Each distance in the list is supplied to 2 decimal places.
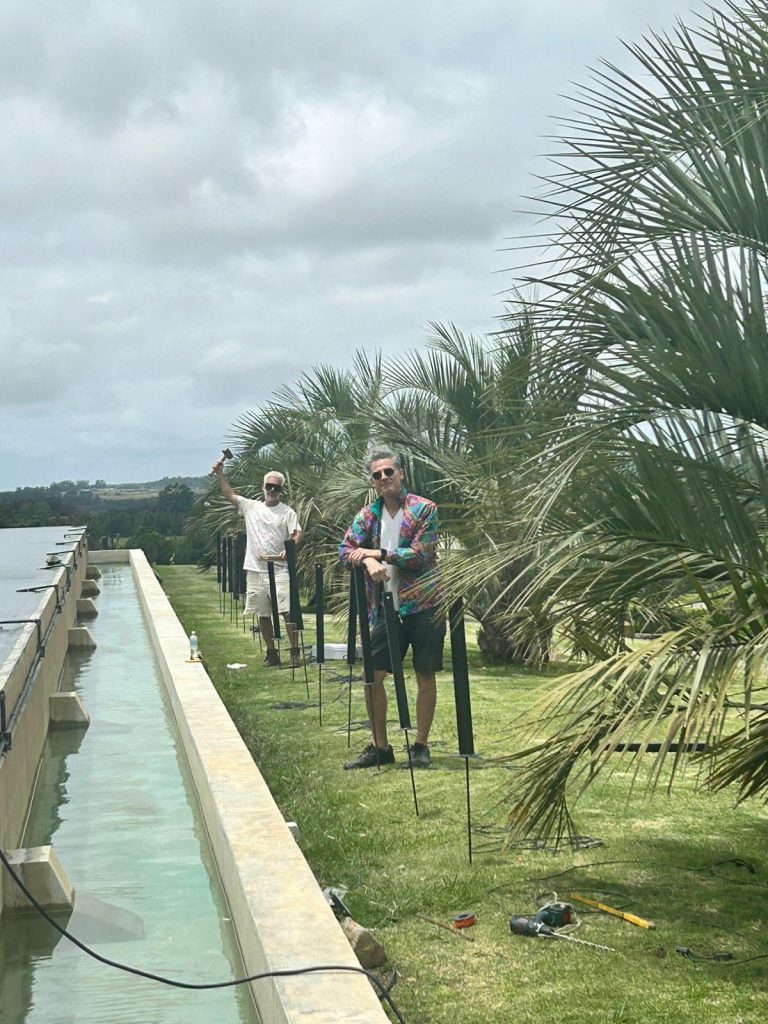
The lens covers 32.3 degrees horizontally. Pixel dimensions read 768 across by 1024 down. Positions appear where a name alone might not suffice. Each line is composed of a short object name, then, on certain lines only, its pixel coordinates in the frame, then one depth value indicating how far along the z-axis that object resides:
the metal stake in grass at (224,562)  20.03
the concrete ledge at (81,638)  14.47
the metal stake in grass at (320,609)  9.22
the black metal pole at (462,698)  5.39
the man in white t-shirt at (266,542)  11.65
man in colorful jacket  6.86
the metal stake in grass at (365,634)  6.98
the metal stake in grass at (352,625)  7.83
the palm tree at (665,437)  4.14
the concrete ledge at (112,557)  30.01
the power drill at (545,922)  4.36
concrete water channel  3.83
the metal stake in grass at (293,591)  9.98
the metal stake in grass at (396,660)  6.28
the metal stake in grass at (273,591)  11.16
